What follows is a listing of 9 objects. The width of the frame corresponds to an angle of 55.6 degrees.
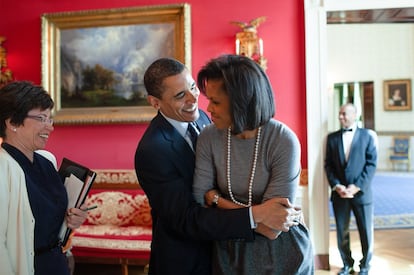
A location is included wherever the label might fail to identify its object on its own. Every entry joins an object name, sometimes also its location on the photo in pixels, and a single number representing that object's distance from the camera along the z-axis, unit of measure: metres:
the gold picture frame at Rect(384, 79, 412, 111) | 10.98
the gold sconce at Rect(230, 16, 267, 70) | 4.29
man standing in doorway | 4.23
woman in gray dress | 1.31
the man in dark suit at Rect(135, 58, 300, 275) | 1.33
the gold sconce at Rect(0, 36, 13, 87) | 4.86
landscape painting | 4.67
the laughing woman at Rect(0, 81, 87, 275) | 1.57
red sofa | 3.86
